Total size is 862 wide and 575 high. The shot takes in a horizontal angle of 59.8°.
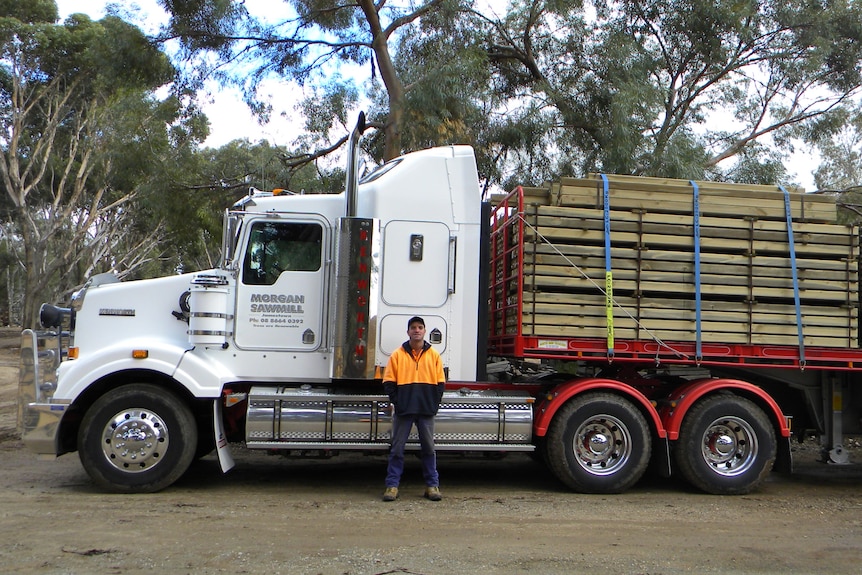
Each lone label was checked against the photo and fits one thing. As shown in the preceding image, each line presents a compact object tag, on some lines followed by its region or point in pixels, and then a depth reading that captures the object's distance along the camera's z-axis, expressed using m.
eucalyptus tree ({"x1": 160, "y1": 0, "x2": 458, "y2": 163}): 13.71
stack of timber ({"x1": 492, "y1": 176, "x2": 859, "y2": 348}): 7.25
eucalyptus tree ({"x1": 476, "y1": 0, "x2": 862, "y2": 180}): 13.33
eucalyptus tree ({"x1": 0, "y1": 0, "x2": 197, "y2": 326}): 26.69
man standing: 6.81
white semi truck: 7.02
